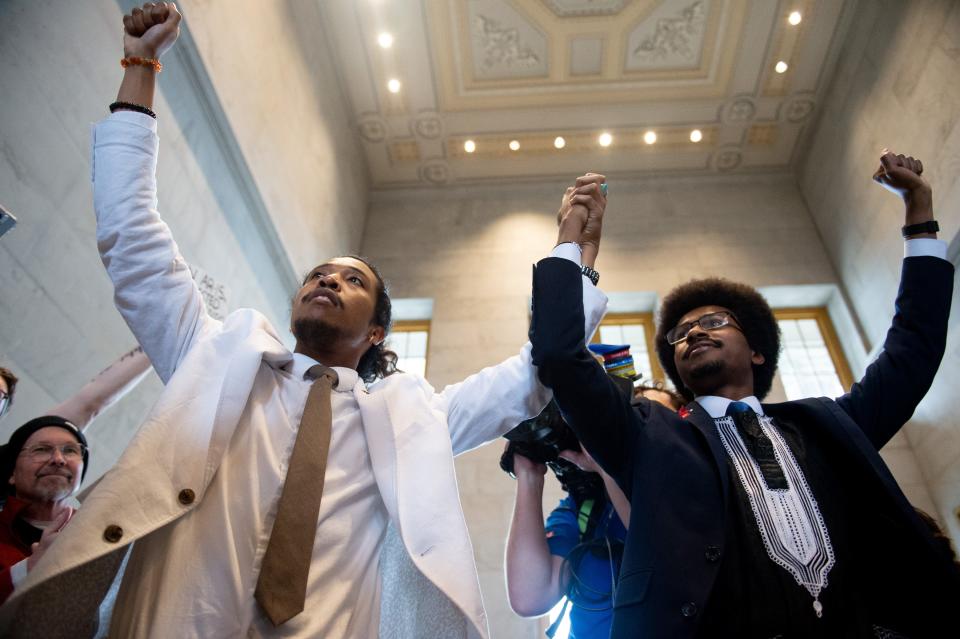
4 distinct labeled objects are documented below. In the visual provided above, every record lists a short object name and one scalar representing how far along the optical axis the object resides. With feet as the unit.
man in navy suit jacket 4.11
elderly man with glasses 5.63
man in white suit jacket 3.47
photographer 6.34
